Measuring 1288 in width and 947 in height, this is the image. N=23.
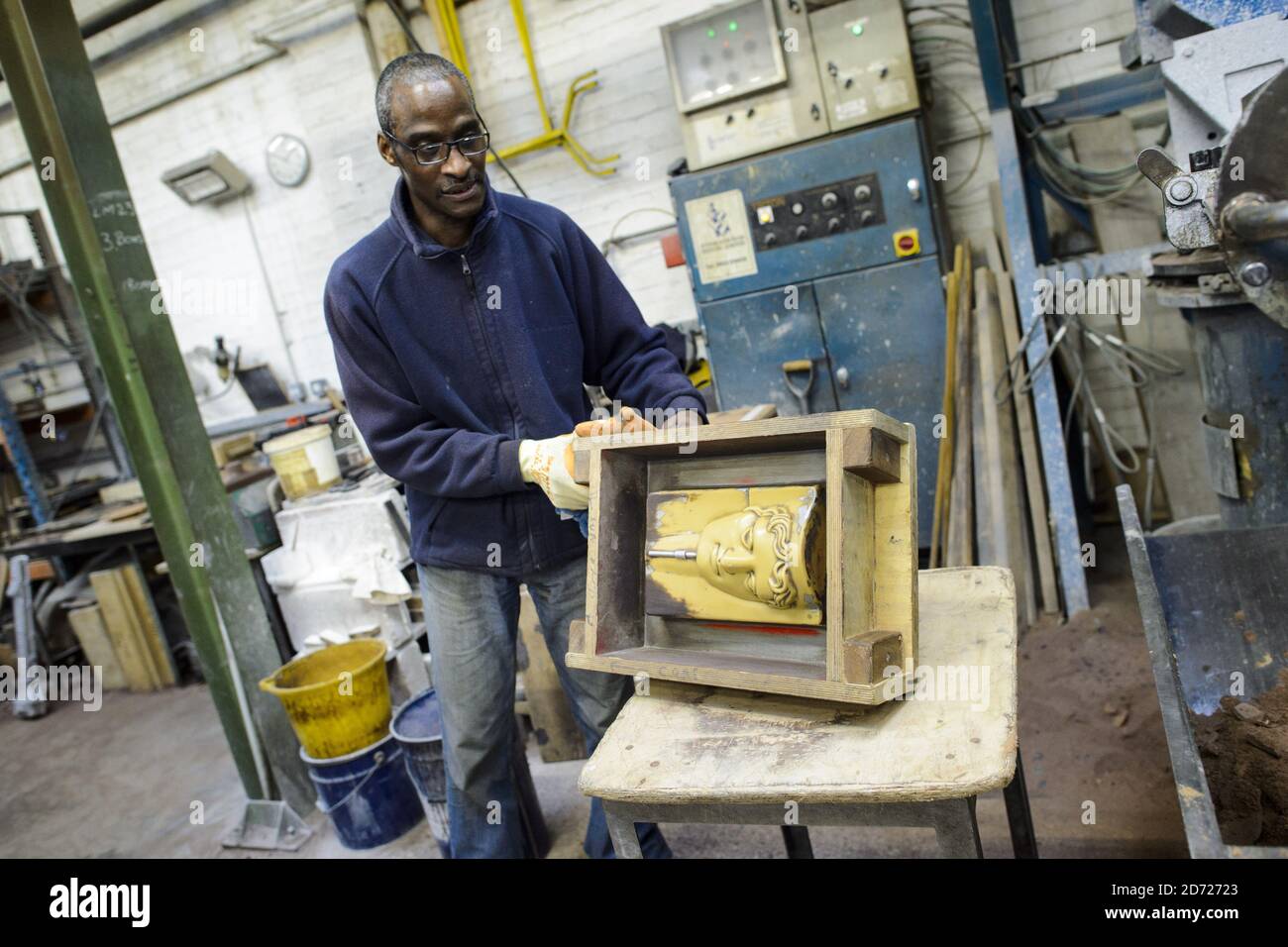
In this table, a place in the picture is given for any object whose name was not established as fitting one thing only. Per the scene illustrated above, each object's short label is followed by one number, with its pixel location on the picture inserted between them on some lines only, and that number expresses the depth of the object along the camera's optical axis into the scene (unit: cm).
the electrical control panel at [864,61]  289
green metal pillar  237
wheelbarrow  158
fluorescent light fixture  456
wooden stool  107
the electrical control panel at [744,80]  300
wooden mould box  118
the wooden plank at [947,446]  296
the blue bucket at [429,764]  236
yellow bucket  252
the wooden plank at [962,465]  291
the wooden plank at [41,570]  503
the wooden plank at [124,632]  438
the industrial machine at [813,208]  296
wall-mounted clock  450
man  161
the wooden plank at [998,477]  285
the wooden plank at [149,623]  438
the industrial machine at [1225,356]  132
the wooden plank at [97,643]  451
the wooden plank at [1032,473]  292
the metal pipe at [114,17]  463
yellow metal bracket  387
